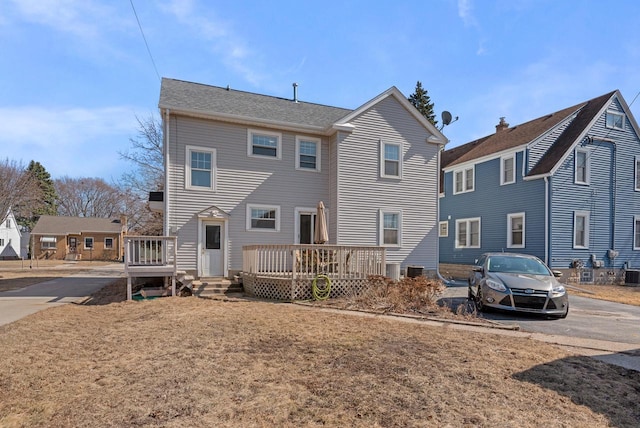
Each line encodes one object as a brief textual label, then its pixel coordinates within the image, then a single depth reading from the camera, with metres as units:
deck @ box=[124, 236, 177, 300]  10.39
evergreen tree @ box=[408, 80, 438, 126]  32.19
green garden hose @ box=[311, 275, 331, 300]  9.95
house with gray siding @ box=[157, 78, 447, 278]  12.05
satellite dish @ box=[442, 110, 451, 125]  21.64
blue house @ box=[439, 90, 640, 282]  16.34
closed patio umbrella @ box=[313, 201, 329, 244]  11.50
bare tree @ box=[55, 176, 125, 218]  54.31
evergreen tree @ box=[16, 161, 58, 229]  50.53
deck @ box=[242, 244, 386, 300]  10.04
